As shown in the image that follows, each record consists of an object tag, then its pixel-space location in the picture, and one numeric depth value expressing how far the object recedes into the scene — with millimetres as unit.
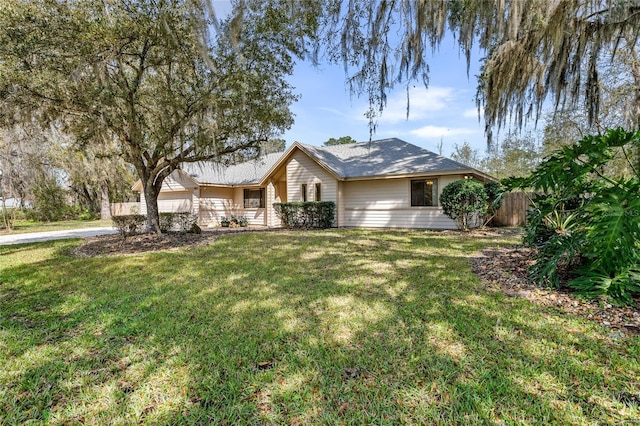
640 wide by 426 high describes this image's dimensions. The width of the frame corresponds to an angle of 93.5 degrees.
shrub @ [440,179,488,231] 10891
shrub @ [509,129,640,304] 3387
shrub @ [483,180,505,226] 11468
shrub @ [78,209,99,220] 25512
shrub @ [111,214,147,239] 10617
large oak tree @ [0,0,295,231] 6660
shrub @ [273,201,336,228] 14086
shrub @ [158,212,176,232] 14574
